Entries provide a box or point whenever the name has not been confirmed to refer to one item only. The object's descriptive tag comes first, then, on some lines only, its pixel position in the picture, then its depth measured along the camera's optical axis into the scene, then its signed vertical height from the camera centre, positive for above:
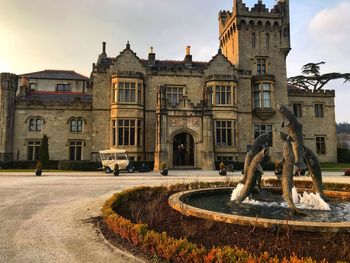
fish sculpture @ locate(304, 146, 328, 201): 10.73 -0.51
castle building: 32.94 +5.71
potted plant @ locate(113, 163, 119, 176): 25.58 -1.45
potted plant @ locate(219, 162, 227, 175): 25.21 -1.46
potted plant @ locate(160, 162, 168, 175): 25.31 -1.48
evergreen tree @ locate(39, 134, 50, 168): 32.50 +0.23
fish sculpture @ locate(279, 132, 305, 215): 8.77 -0.56
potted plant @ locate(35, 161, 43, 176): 24.22 -1.34
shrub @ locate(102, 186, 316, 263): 4.92 -1.75
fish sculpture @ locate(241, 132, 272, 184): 10.88 +0.31
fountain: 7.07 -1.63
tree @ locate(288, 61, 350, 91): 53.62 +14.80
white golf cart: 29.05 -0.60
